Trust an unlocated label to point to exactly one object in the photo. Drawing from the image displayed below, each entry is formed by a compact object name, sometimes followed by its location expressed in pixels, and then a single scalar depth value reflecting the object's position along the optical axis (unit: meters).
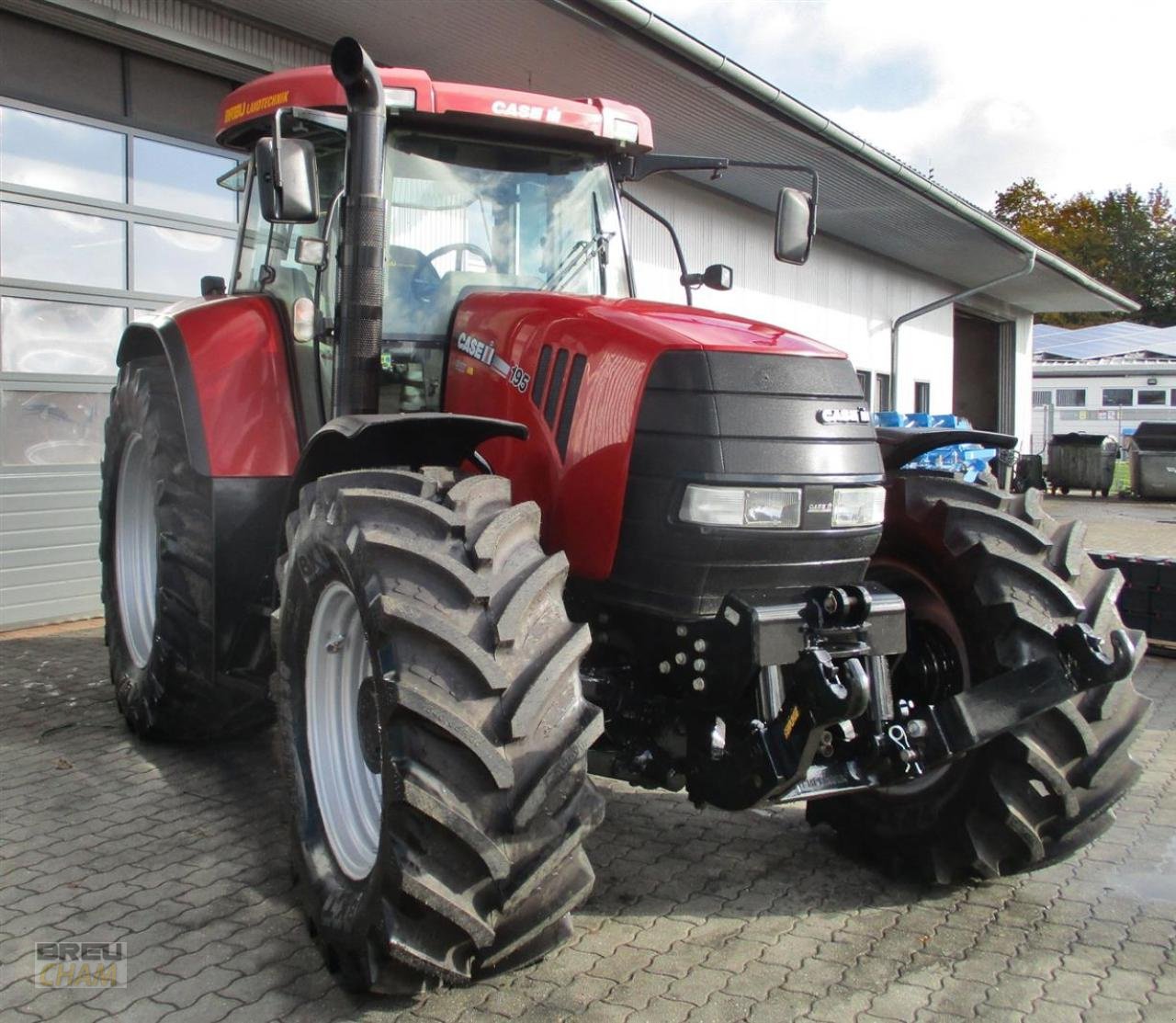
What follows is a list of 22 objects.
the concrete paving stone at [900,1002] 2.90
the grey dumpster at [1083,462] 21.89
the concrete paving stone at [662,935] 3.25
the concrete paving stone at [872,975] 3.04
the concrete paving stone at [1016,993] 2.97
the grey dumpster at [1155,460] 21.34
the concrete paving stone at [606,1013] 2.82
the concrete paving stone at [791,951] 3.18
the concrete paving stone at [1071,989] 3.00
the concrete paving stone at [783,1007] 2.85
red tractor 2.63
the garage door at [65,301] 7.21
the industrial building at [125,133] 7.20
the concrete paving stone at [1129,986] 3.02
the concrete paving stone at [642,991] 2.91
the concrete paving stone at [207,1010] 2.82
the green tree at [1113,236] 57.66
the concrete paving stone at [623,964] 3.05
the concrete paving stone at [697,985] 2.95
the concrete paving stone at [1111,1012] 2.90
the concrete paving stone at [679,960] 3.09
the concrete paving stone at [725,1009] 2.85
